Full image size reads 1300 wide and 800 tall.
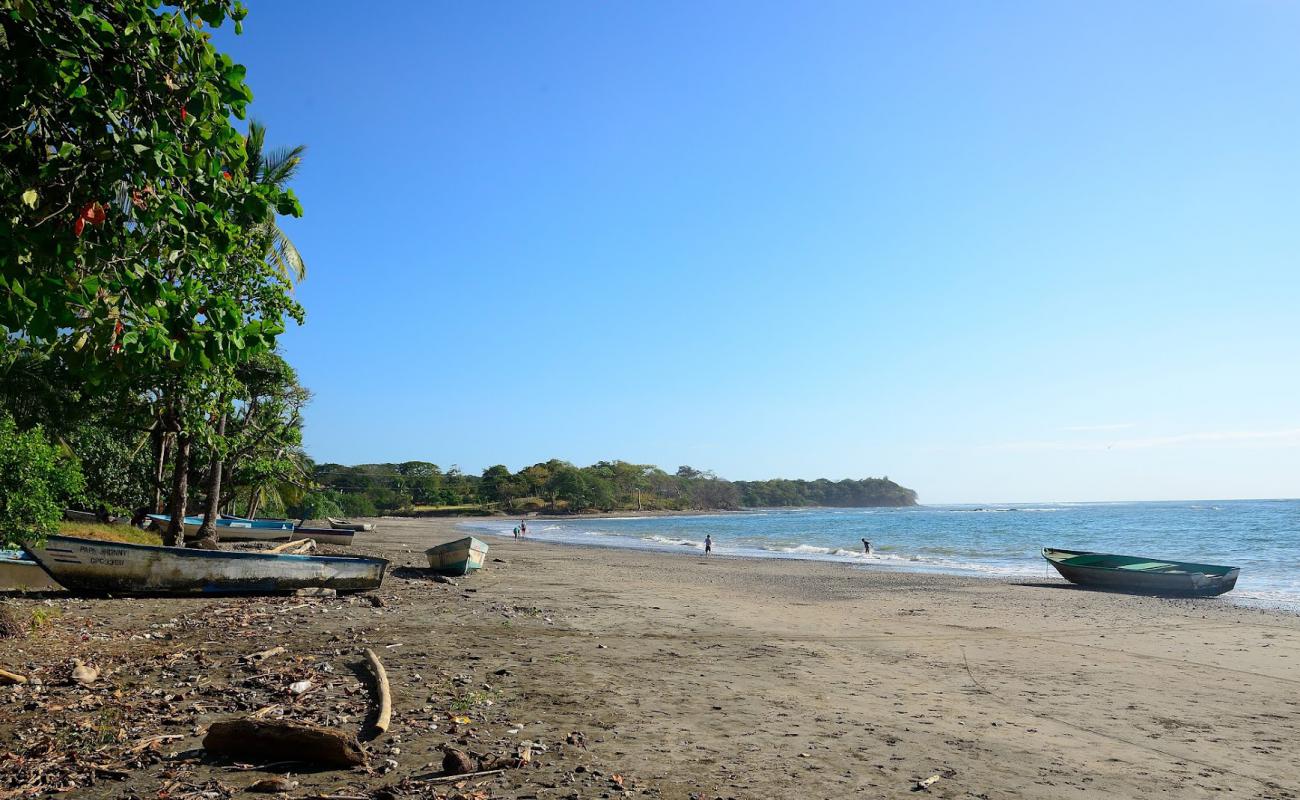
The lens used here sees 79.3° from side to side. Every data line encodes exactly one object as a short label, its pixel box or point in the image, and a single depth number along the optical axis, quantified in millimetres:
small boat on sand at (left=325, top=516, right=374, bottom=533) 51488
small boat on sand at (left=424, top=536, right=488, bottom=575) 19266
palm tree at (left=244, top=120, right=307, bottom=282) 21969
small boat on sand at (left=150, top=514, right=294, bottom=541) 28344
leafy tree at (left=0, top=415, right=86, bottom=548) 10219
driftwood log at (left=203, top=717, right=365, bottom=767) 5207
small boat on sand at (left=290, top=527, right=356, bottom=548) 31938
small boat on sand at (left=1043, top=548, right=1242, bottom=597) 20844
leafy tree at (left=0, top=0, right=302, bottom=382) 3916
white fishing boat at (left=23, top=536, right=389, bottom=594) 12508
